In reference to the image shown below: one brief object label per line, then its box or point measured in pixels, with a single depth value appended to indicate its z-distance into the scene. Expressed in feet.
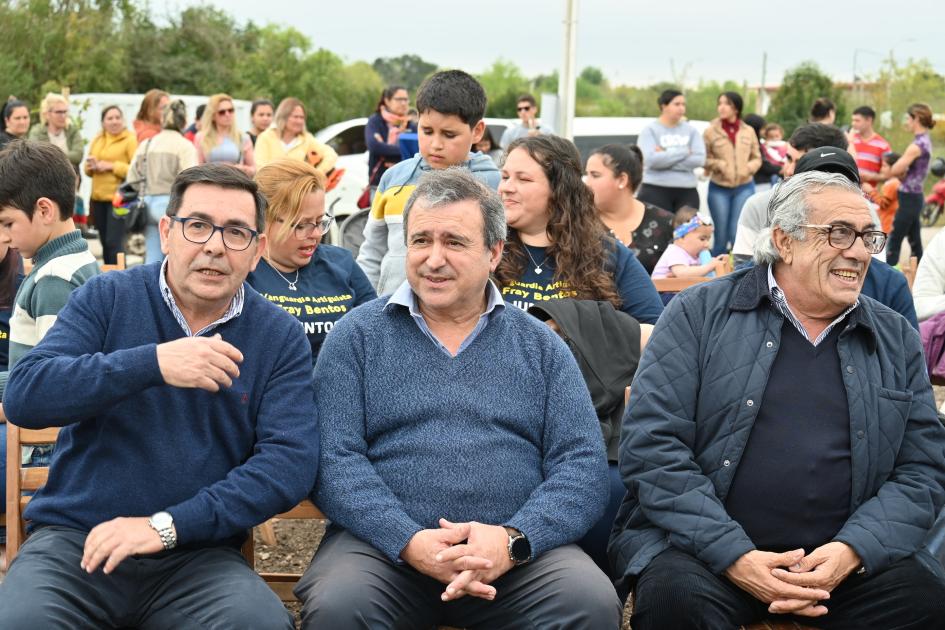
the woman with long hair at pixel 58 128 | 37.58
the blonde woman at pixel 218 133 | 33.86
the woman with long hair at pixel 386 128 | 34.50
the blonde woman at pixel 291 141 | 33.55
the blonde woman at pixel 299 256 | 13.56
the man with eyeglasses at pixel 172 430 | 9.17
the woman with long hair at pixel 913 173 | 41.45
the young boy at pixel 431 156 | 15.65
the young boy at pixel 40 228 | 11.78
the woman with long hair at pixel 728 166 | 37.47
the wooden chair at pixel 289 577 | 11.04
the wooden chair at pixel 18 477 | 10.44
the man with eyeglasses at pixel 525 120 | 42.57
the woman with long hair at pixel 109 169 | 36.50
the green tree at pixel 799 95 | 90.22
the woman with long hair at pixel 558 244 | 13.52
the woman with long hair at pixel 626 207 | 21.84
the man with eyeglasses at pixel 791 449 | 10.23
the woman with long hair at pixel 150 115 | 34.32
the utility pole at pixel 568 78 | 34.53
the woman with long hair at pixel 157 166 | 29.68
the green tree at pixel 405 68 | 216.13
